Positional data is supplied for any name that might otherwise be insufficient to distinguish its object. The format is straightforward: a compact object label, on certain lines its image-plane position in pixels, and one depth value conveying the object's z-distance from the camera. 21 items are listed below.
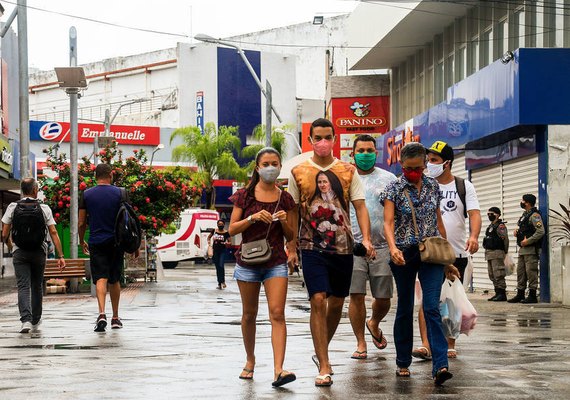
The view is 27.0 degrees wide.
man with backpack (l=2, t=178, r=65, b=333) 13.30
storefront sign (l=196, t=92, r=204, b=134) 70.88
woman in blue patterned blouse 8.48
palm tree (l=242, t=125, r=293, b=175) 69.97
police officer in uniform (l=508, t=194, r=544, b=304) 19.78
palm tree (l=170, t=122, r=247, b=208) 69.00
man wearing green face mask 9.91
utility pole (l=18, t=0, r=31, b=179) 24.95
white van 51.97
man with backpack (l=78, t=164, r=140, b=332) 12.99
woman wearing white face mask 8.40
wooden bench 23.33
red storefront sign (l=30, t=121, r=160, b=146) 67.50
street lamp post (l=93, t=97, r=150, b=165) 35.67
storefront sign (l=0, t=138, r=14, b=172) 33.31
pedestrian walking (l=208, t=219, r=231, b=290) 28.02
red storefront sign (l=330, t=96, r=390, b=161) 39.50
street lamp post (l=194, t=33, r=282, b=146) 33.69
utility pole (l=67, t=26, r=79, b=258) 25.20
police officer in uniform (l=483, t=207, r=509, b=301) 21.00
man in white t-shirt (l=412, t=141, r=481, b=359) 10.02
